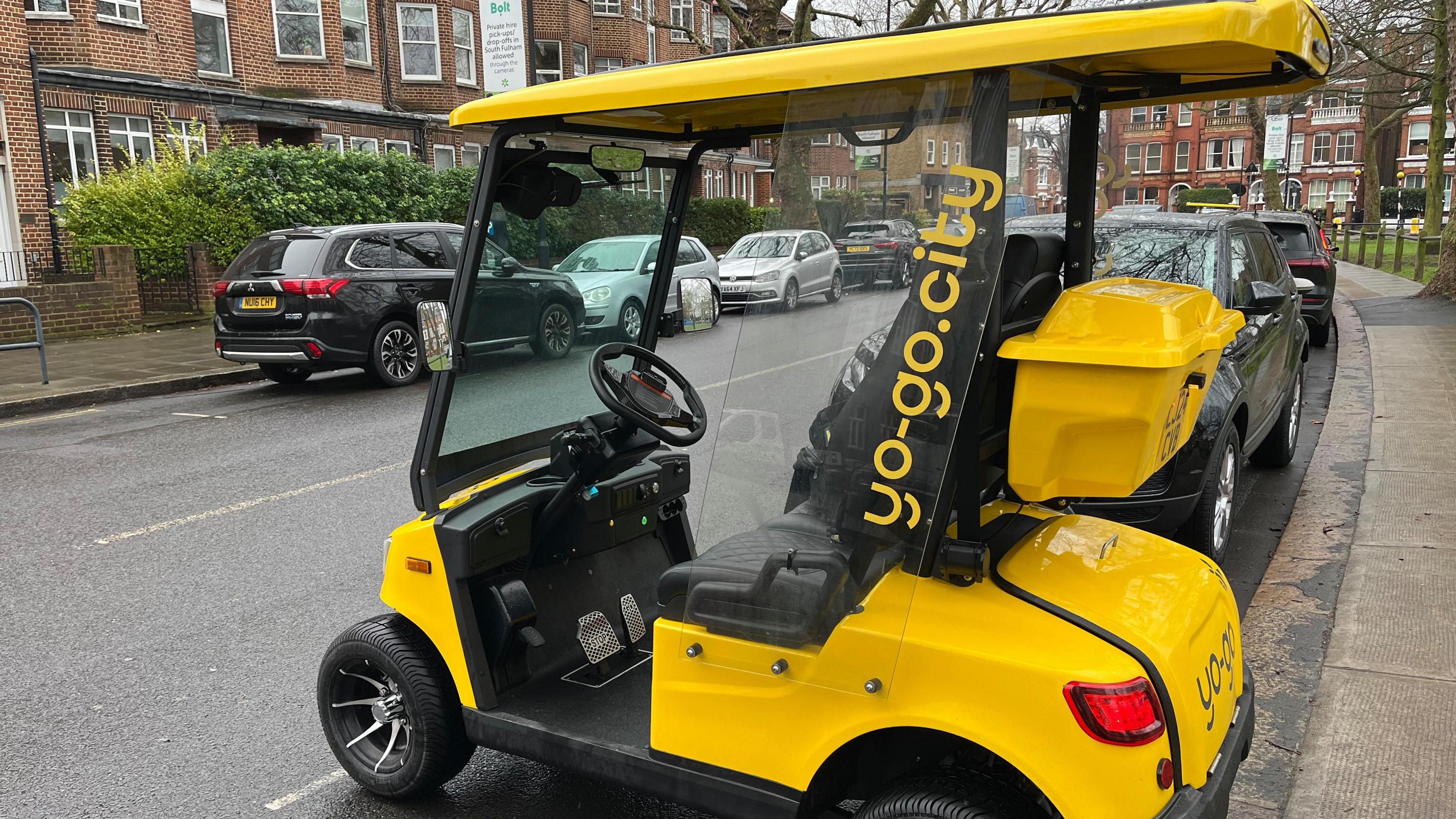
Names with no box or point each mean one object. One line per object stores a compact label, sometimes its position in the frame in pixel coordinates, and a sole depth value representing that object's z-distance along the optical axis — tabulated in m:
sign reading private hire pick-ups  16.94
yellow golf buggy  2.12
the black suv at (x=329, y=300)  11.47
